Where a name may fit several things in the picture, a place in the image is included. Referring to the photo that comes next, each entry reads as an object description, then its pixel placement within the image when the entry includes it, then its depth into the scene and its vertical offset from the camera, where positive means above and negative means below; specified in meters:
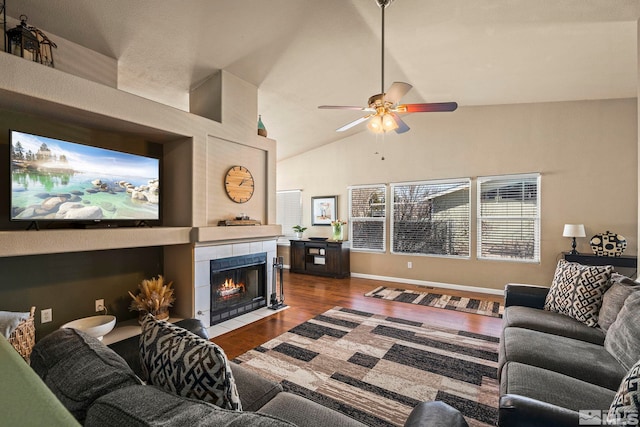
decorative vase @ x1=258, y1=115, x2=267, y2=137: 4.30 +1.15
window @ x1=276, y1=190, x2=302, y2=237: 7.23 +0.05
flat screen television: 2.41 +0.26
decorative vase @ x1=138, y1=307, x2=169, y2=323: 3.23 -1.12
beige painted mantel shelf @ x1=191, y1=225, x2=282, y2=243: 3.35 -0.27
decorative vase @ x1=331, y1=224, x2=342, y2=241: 6.31 -0.43
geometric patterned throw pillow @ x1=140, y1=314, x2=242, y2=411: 0.98 -0.53
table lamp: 4.23 -0.28
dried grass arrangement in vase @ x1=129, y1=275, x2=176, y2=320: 3.23 -0.95
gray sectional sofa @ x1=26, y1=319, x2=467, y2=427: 0.75 -0.51
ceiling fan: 2.53 +0.89
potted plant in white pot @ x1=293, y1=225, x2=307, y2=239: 6.83 -0.41
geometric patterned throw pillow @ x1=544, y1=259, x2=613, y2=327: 2.32 -0.65
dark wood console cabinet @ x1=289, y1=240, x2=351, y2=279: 6.17 -0.99
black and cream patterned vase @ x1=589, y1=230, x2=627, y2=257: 4.18 -0.45
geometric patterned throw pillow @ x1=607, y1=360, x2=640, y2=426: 1.00 -0.66
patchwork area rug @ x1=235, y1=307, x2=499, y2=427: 2.17 -1.37
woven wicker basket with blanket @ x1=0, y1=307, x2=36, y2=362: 2.16 -0.87
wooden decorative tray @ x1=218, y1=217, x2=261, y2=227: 3.71 -0.14
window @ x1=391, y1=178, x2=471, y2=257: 5.36 -0.12
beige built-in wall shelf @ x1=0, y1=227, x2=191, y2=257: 2.25 -0.25
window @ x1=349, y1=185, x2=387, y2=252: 6.13 -0.12
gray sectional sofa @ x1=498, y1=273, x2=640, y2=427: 1.20 -0.88
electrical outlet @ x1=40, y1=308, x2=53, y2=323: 2.73 -0.95
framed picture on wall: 6.63 +0.02
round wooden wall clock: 3.82 +0.35
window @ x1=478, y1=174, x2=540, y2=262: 4.83 -0.10
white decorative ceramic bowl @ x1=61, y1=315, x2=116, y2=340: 2.67 -1.05
